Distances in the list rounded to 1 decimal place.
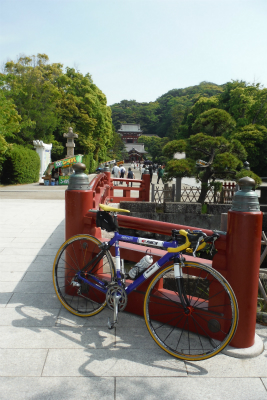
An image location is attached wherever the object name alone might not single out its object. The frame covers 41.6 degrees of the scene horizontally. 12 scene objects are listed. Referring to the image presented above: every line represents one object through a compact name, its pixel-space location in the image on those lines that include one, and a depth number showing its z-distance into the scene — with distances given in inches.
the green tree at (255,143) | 1114.0
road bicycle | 108.9
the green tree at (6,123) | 740.0
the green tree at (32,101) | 1089.4
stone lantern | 1095.0
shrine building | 3698.3
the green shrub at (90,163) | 1433.3
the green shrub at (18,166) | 846.5
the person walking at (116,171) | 979.1
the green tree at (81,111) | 1409.9
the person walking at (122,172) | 1024.2
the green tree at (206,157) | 443.7
